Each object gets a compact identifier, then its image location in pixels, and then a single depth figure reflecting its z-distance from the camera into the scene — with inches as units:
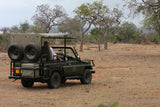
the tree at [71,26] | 1747.3
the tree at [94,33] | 2380.7
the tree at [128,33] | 3088.1
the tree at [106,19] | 1715.1
